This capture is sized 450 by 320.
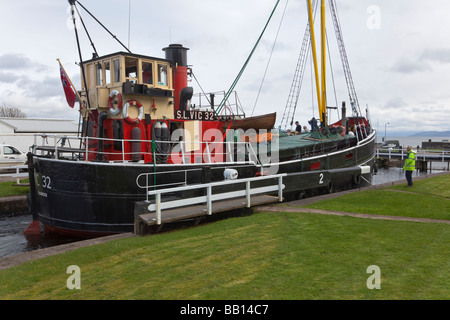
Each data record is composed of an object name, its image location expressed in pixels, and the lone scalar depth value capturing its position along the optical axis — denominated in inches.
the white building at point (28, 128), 1504.7
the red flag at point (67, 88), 506.6
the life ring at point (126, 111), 477.7
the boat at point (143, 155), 436.5
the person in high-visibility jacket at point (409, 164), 598.2
